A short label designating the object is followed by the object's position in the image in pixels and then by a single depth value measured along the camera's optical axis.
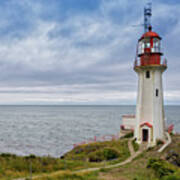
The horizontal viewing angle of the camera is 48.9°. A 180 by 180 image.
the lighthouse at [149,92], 20.80
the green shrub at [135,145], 19.69
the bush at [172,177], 9.57
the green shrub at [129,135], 25.44
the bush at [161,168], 10.94
